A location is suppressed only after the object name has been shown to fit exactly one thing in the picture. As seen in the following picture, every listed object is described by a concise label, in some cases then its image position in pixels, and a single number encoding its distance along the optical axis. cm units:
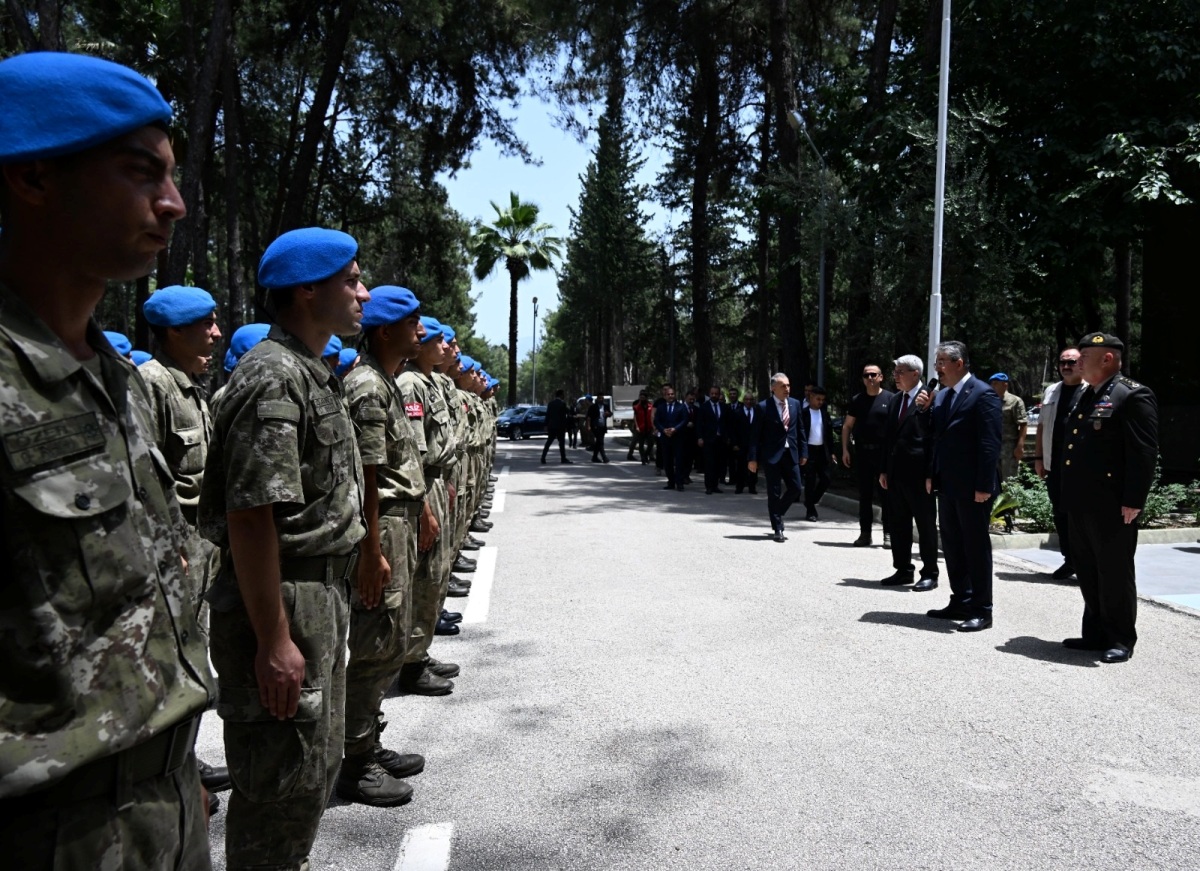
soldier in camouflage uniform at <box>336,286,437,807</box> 383
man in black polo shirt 1091
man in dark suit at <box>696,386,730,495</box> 1859
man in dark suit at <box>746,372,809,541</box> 1171
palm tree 5419
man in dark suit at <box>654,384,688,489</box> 1875
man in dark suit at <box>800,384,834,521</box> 1427
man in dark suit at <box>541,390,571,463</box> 2619
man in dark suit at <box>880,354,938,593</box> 862
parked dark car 4606
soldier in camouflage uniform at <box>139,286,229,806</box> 427
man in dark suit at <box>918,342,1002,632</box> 723
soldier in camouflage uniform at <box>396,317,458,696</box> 518
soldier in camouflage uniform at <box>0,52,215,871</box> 143
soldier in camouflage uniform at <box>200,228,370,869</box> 252
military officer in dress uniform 636
